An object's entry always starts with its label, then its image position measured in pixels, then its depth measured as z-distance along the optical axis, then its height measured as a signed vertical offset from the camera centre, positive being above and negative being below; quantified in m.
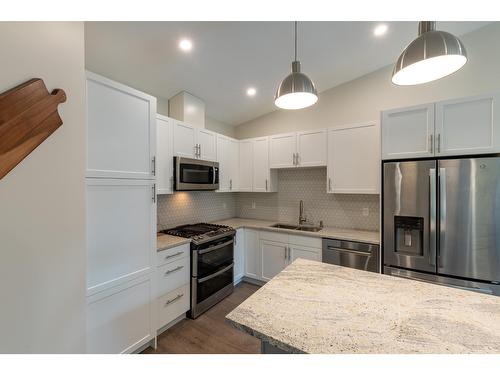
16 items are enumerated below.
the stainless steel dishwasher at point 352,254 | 2.27 -0.74
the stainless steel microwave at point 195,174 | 2.47 +0.17
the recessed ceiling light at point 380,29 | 2.03 +1.54
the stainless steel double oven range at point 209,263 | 2.35 -0.90
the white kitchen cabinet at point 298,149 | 2.90 +0.55
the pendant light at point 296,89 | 1.29 +0.60
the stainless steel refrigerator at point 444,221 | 1.72 -0.29
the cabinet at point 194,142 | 2.56 +0.59
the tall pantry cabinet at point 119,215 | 1.50 -0.22
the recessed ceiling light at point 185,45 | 1.93 +1.32
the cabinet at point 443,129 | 1.78 +0.54
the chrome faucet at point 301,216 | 3.32 -0.44
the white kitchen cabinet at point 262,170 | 3.37 +0.29
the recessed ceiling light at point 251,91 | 2.90 +1.34
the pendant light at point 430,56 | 0.87 +0.58
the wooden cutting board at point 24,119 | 0.99 +0.34
